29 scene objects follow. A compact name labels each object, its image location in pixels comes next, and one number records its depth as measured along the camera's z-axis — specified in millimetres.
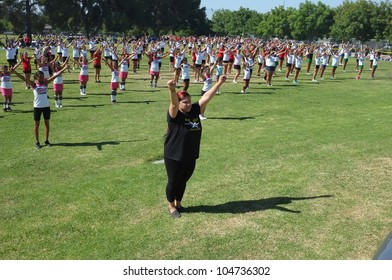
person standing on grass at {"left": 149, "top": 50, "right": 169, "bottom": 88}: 20234
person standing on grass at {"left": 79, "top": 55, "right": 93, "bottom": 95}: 17719
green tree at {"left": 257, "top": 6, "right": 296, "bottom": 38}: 79750
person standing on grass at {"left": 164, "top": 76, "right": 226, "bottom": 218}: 5973
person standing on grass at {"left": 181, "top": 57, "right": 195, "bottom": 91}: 17984
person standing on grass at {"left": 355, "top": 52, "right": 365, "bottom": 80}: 27031
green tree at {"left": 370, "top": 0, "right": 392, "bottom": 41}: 54219
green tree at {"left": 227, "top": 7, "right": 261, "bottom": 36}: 92938
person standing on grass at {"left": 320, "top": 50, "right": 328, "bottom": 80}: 25000
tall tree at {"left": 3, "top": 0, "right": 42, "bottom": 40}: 56125
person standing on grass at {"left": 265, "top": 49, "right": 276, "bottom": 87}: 21703
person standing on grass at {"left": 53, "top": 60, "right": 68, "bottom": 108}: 15578
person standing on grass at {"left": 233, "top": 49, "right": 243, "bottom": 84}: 23531
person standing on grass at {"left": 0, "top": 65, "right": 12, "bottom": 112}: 14570
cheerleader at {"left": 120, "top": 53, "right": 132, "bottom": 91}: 19219
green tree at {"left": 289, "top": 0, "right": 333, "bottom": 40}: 72881
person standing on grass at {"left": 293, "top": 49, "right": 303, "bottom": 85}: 23672
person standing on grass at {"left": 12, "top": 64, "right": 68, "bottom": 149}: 10430
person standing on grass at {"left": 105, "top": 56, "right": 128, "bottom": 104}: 16484
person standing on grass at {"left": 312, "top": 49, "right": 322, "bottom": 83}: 25092
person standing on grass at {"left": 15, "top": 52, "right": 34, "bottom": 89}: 18977
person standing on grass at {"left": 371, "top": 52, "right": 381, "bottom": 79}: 27514
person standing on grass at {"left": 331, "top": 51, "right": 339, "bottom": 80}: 26533
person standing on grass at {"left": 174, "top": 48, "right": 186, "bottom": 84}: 22081
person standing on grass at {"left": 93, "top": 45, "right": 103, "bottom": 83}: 20531
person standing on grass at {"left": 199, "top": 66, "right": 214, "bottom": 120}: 14789
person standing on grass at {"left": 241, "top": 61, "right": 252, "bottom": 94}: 19000
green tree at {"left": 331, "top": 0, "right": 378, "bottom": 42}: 55784
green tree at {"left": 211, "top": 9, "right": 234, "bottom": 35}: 96250
